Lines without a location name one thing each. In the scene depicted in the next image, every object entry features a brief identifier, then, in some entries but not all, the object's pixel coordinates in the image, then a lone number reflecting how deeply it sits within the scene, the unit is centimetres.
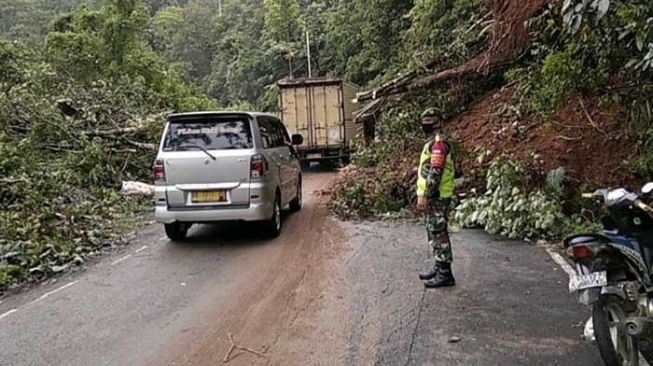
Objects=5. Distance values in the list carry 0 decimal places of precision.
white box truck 2116
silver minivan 874
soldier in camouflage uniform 644
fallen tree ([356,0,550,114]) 1188
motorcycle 401
